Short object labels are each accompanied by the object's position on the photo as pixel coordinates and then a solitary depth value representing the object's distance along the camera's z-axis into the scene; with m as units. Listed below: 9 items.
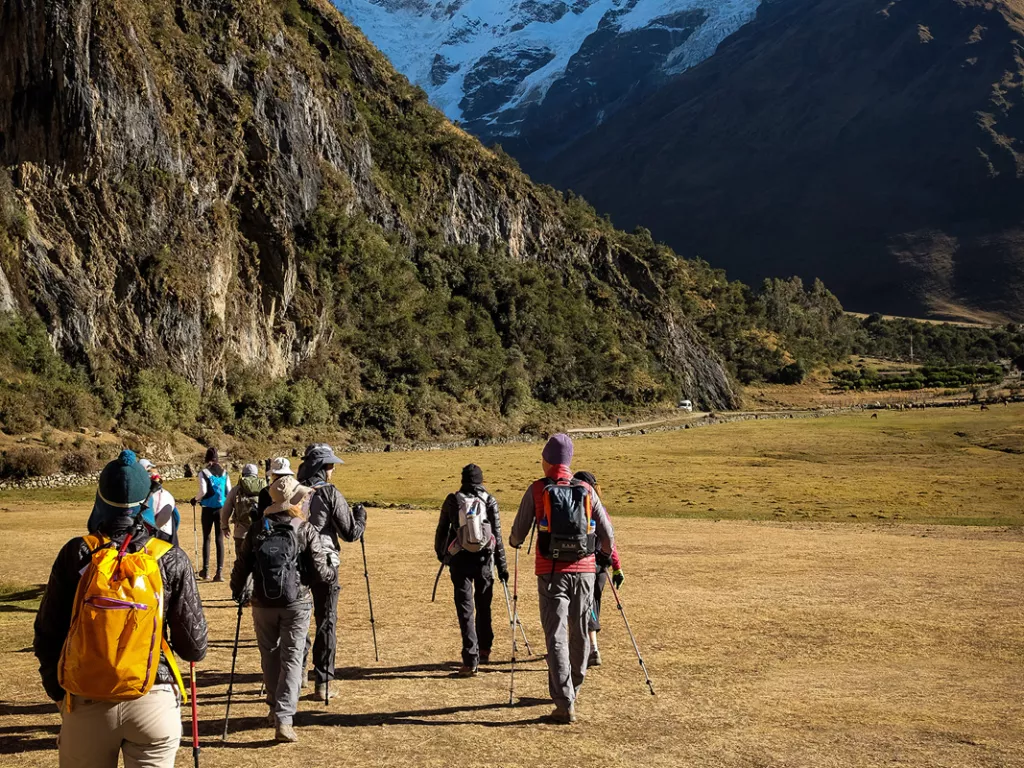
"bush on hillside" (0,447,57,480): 39.84
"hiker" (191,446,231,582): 16.53
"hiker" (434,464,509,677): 10.40
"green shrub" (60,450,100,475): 42.09
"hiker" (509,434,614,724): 8.76
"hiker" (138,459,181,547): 10.77
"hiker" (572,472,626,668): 10.46
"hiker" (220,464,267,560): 12.70
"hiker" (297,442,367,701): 9.42
